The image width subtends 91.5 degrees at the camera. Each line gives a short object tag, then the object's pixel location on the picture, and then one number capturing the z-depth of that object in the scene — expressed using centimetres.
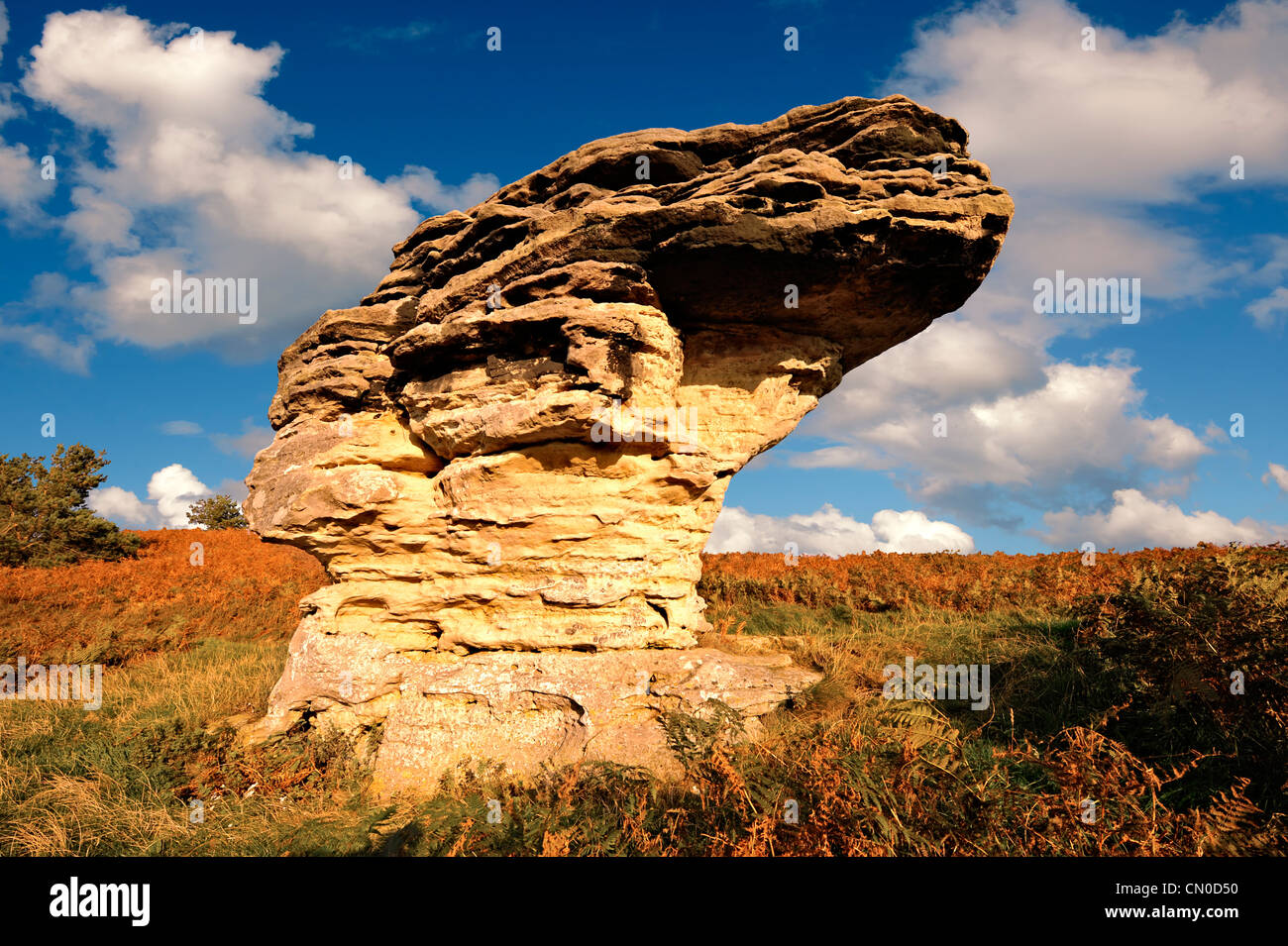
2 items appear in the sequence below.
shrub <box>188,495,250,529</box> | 2827
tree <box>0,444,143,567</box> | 1747
